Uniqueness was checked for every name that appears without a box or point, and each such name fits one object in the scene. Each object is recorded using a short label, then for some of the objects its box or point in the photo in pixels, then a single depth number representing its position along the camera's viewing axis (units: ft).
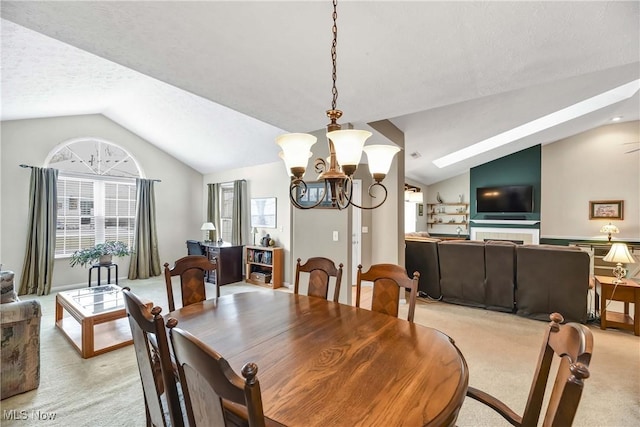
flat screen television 23.36
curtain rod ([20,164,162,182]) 15.14
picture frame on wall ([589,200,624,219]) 21.43
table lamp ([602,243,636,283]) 10.81
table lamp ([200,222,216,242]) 20.11
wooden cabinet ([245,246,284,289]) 17.58
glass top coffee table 8.88
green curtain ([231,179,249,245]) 19.77
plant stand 15.16
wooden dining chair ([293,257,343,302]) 7.41
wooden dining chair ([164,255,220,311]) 7.27
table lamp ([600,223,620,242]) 20.65
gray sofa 11.44
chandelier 4.78
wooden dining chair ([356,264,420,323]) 6.63
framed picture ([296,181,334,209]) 11.78
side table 10.32
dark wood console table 18.28
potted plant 14.11
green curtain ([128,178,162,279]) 19.19
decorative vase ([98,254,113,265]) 15.05
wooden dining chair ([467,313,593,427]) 2.36
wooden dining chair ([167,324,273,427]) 2.16
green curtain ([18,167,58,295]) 15.29
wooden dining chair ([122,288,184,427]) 3.51
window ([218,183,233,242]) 21.81
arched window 16.93
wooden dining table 2.99
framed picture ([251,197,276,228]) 18.75
